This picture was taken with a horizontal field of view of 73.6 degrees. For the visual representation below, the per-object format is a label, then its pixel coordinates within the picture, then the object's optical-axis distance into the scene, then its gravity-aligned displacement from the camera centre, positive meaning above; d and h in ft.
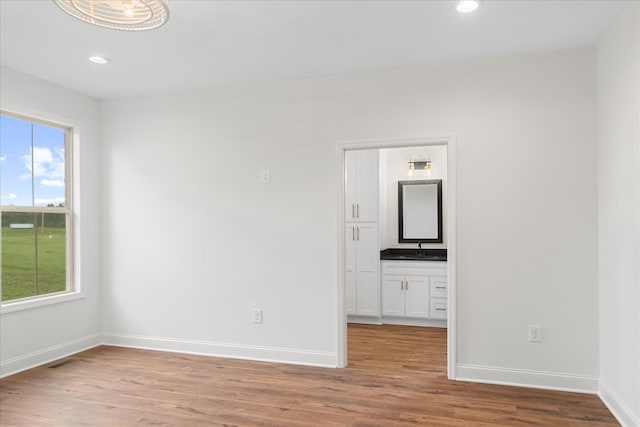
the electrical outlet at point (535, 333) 10.93 -3.11
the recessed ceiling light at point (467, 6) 8.39 +4.12
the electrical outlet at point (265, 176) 13.23 +1.14
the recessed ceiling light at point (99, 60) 11.18 +4.07
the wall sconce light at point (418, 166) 19.39 +2.11
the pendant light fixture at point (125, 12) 6.44 +3.16
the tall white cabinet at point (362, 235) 17.60 -0.95
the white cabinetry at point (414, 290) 16.98 -3.15
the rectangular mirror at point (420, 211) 19.17 +0.05
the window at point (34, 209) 12.34 +0.14
